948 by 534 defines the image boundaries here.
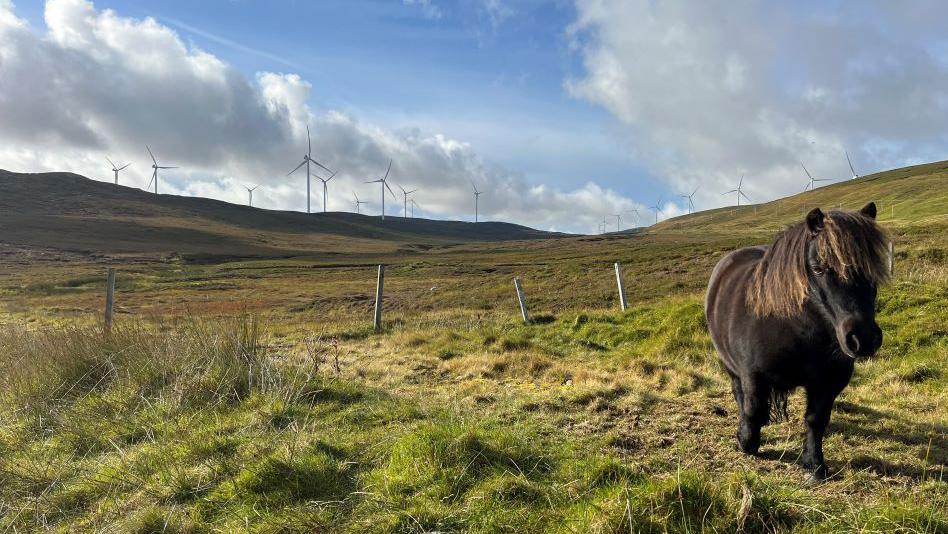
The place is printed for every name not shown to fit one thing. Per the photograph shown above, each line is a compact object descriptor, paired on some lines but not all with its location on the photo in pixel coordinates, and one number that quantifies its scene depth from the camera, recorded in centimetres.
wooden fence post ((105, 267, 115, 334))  1134
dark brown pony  346
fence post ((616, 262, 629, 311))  1357
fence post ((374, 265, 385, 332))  1315
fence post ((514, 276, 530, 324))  1347
